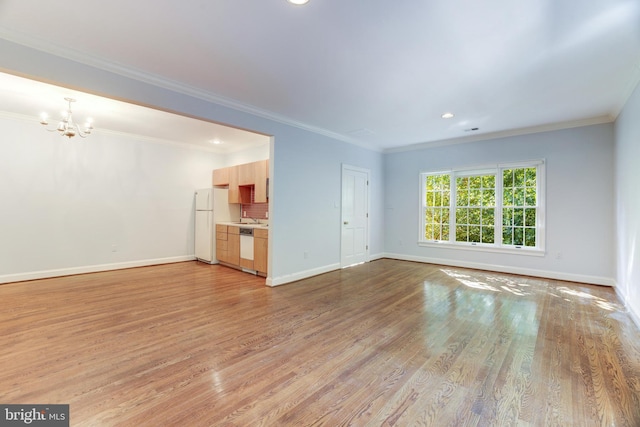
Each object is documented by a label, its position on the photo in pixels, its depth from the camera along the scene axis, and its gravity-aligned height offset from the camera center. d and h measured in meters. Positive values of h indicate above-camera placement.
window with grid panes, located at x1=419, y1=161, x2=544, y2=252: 5.12 +0.22
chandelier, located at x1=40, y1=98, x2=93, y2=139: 3.85 +1.28
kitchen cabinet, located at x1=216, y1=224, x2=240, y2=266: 5.59 -0.64
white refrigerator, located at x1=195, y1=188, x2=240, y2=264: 6.23 -0.05
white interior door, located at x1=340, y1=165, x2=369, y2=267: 5.81 -0.01
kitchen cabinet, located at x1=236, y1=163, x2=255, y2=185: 5.76 +0.85
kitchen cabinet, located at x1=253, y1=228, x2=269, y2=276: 4.91 -0.64
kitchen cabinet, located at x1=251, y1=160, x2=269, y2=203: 5.39 +0.69
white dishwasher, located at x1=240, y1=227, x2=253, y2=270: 5.23 -0.56
